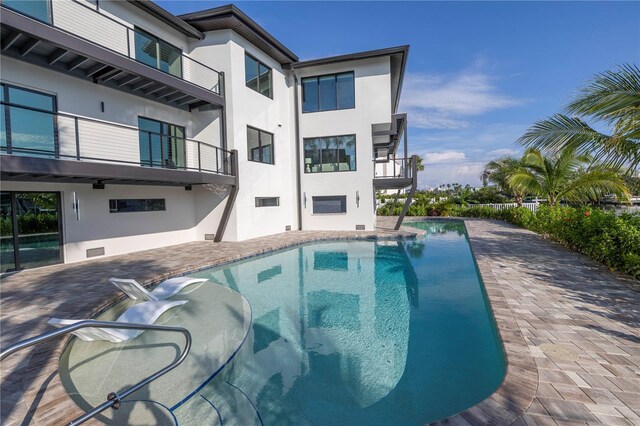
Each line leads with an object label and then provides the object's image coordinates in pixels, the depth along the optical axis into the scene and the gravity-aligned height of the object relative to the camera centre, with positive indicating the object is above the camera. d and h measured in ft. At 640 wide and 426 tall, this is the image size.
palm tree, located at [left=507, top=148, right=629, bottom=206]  38.91 +2.34
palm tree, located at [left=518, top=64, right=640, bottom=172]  17.04 +4.63
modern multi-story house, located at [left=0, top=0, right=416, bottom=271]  27.09 +9.46
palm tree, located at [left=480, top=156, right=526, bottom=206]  82.75 +6.75
